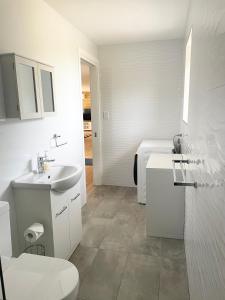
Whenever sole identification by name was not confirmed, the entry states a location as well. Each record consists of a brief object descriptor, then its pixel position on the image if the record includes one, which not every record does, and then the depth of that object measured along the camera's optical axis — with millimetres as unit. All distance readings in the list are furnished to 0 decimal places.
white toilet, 1258
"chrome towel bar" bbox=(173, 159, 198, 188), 1461
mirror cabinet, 1724
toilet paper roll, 1811
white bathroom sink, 1879
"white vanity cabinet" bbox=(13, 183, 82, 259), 1911
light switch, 4108
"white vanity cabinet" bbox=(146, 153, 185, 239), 2523
